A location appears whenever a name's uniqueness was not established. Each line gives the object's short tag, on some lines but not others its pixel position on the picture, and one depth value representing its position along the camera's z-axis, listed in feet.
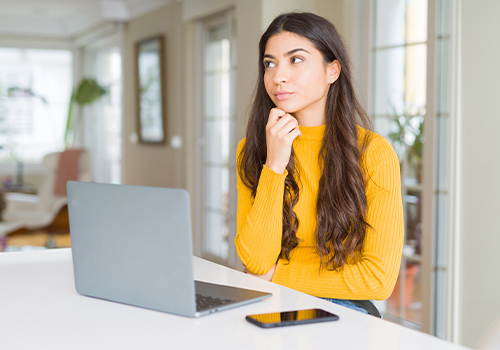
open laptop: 2.90
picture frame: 18.15
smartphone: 2.76
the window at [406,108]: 9.39
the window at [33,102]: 27.32
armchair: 16.39
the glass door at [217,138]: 15.02
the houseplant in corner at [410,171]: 9.40
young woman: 4.32
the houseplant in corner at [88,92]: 23.88
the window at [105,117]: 24.17
